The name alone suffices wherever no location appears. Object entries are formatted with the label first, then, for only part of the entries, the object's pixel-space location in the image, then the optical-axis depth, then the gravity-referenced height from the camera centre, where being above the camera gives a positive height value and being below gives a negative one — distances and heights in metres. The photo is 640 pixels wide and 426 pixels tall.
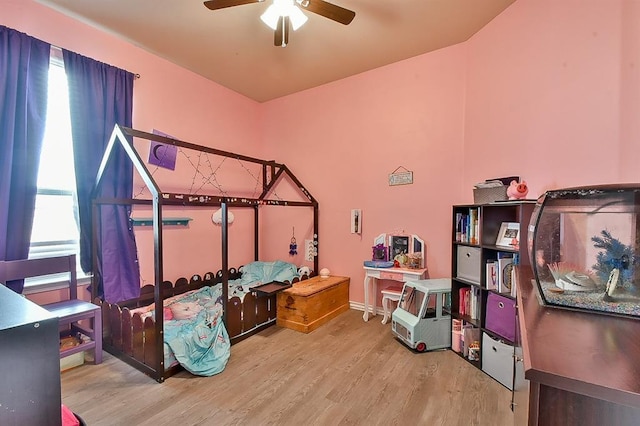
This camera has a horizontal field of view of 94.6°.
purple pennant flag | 3.08 +0.57
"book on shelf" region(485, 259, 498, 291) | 2.18 -0.49
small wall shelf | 2.90 -0.13
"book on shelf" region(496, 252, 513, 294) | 2.11 -0.46
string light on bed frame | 3.47 +0.43
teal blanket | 2.15 -0.99
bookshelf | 2.00 -0.55
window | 2.39 +0.21
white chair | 3.03 -0.91
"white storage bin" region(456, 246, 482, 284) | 2.31 -0.44
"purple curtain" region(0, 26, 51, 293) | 2.09 +0.56
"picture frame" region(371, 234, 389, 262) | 3.29 -0.46
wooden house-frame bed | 2.08 -0.86
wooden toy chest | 2.95 -1.00
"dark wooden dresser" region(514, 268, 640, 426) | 0.56 -0.33
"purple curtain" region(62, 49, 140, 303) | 2.48 +0.38
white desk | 2.90 -0.68
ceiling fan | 1.92 +1.33
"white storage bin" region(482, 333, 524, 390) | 1.96 -1.04
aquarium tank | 0.99 -0.15
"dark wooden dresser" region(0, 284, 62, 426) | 0.67 -0.38
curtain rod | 2.36 +1.26
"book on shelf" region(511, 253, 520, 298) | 2.01 -0.37
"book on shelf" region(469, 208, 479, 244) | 2.38 -0.13
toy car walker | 2.47 -0.95
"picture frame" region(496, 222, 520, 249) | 2.06 -0.18
